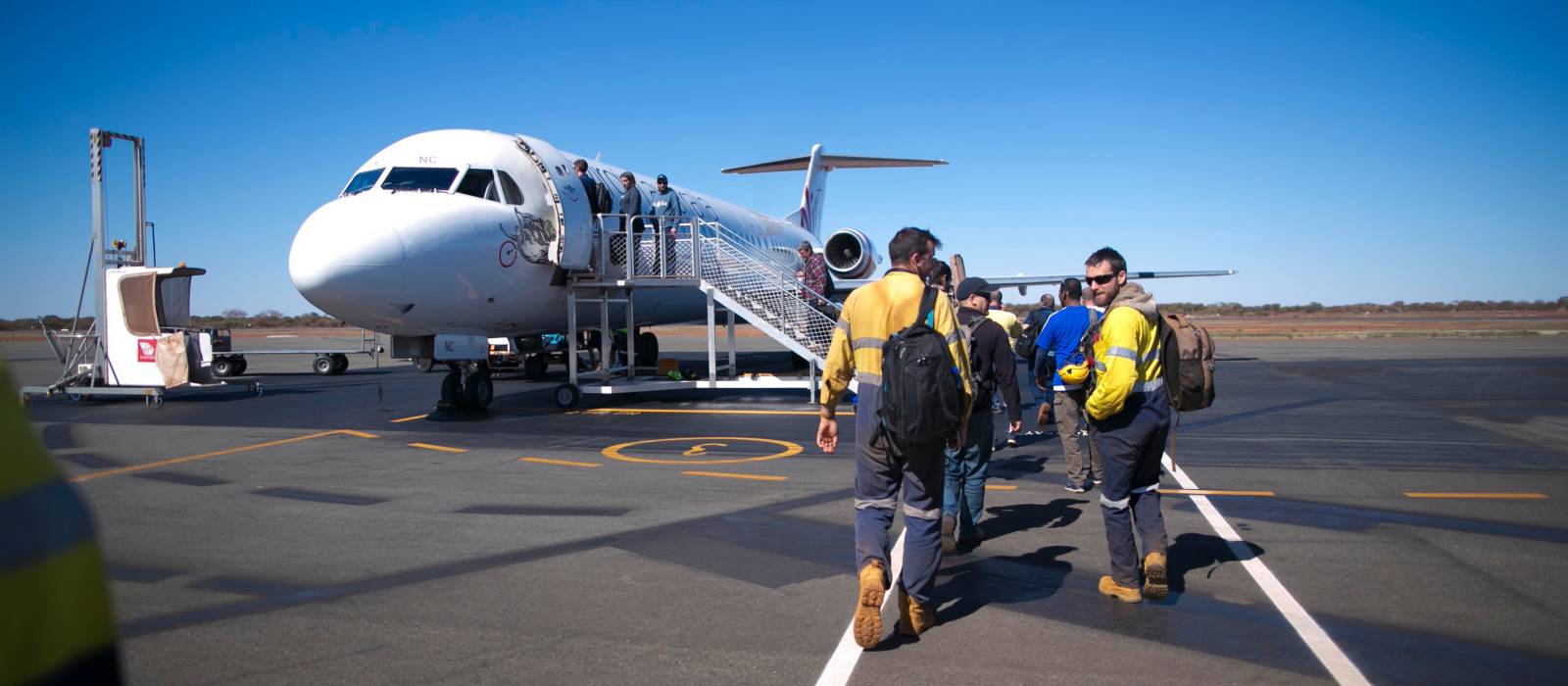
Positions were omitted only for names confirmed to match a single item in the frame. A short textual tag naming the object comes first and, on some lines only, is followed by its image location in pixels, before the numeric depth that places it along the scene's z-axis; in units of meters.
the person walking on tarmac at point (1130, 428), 4.98
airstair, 14.46
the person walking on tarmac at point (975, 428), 6.12
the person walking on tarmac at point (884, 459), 4.58
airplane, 11.41
